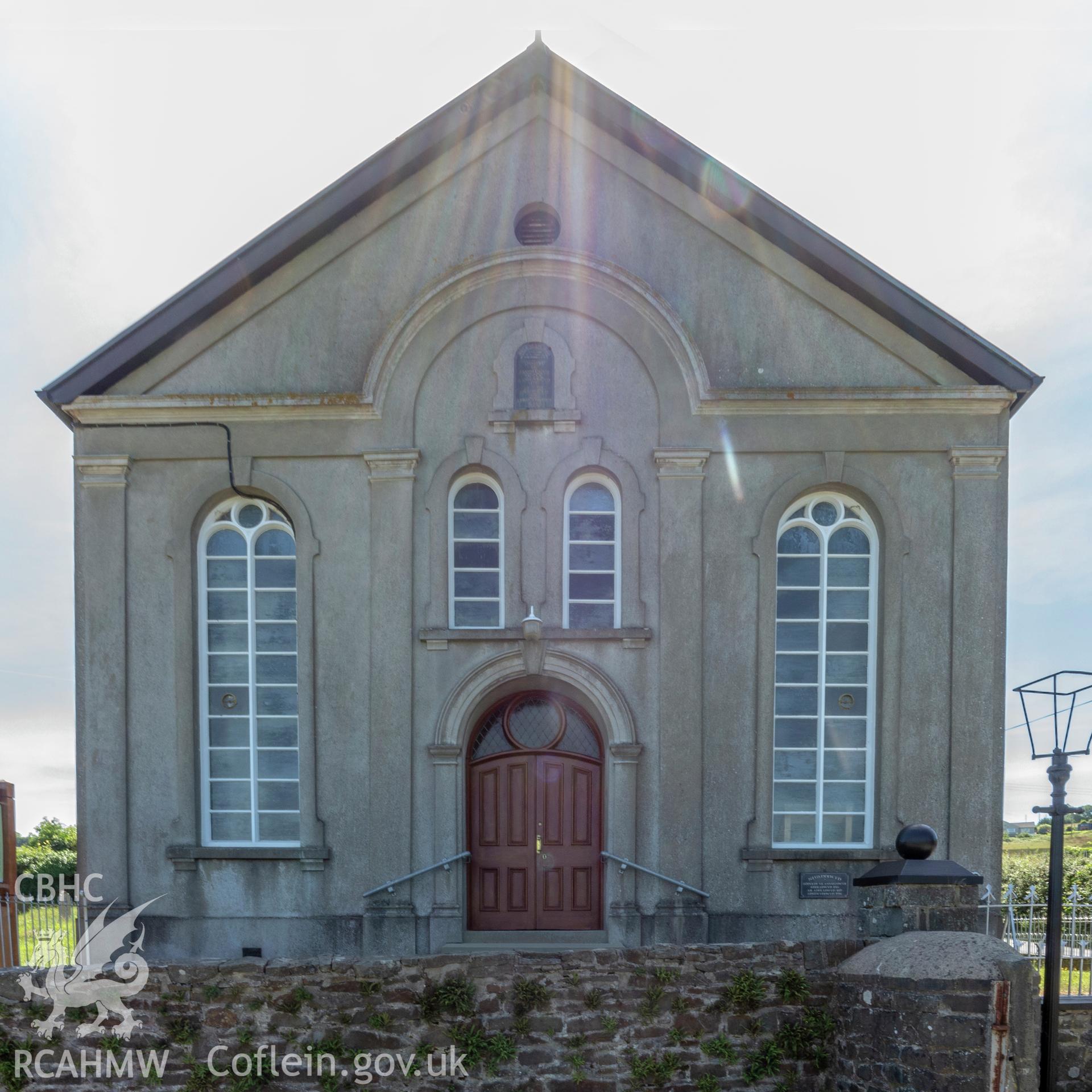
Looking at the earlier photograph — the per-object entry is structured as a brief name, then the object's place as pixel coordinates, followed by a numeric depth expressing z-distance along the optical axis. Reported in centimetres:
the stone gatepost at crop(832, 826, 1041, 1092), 734
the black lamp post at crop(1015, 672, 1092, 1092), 855
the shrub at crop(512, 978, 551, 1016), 830
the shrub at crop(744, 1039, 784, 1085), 836
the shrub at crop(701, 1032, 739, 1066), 836
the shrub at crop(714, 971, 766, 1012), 843
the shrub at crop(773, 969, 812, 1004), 845
